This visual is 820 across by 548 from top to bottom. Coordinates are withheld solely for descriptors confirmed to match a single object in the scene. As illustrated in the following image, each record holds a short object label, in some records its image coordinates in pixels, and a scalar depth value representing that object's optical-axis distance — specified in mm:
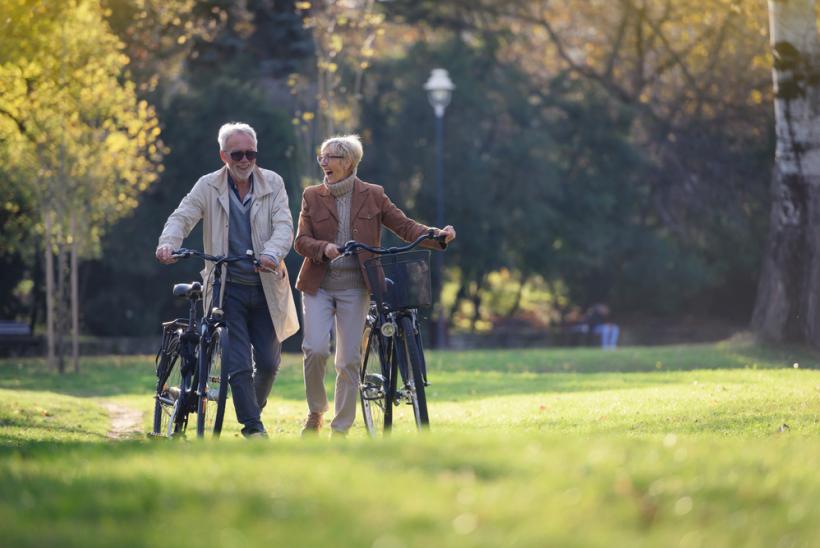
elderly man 19594
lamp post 59344
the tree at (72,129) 45844
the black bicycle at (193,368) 19344
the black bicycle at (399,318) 18562
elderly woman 19719
